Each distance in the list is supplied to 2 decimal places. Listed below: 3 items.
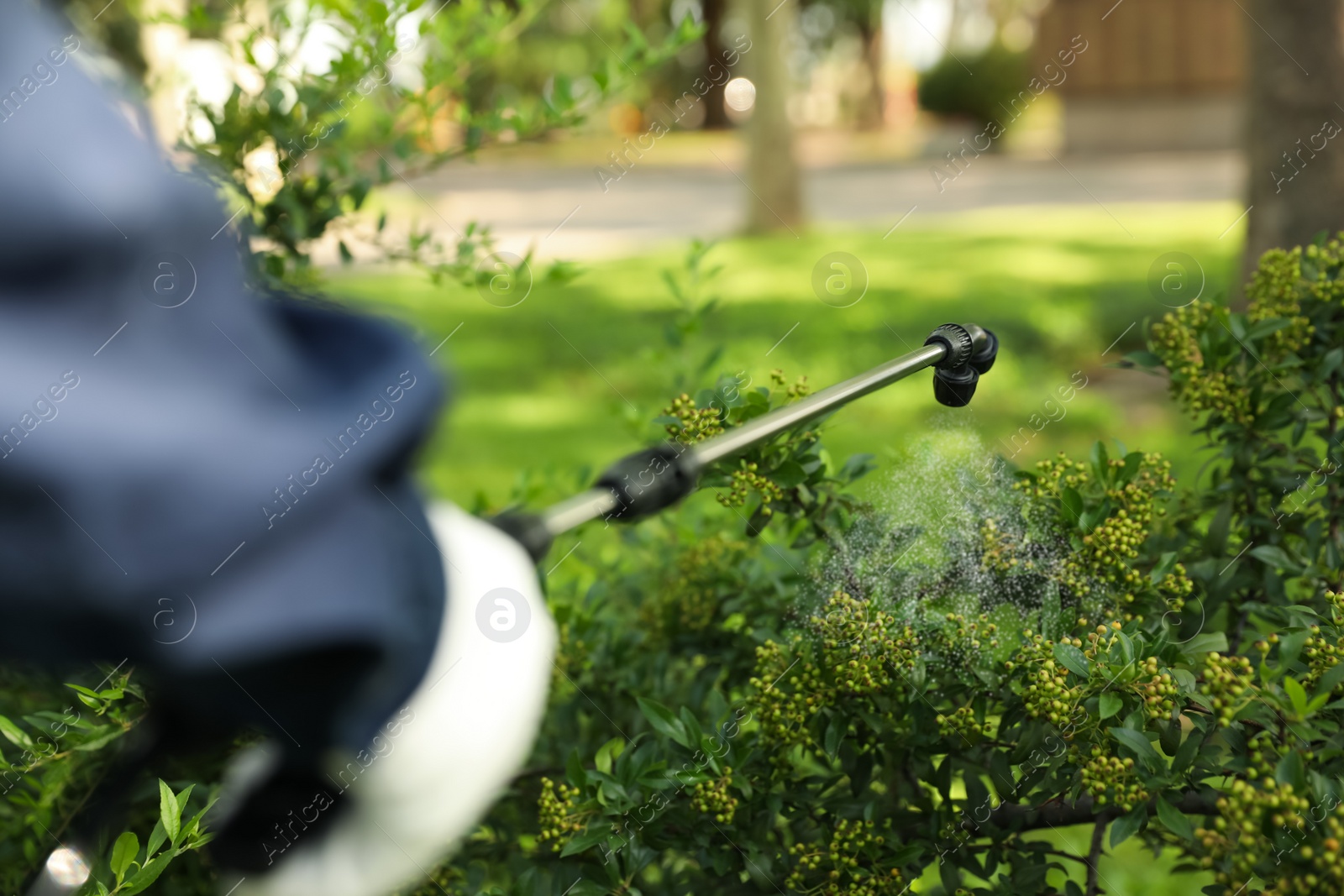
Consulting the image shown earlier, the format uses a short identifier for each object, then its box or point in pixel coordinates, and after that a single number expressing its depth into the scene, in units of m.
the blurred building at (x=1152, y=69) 17.03
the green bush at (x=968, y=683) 1.34
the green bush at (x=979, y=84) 23.50
